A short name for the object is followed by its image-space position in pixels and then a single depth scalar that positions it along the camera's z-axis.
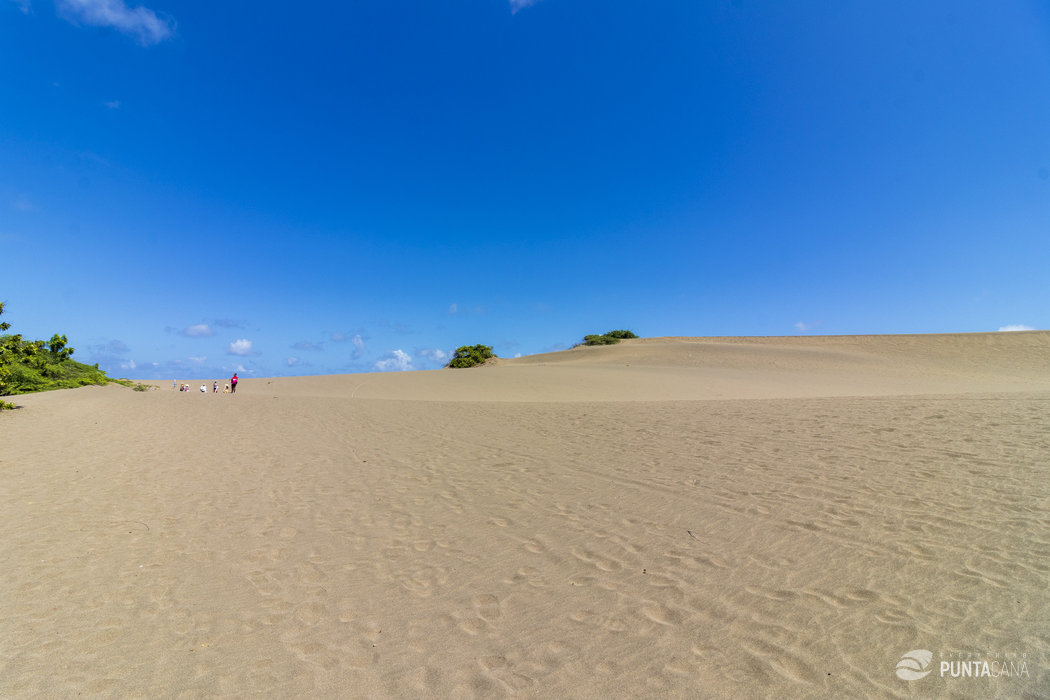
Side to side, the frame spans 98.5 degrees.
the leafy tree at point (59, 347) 22.42
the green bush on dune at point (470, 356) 43.66
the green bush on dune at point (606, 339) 60.52
